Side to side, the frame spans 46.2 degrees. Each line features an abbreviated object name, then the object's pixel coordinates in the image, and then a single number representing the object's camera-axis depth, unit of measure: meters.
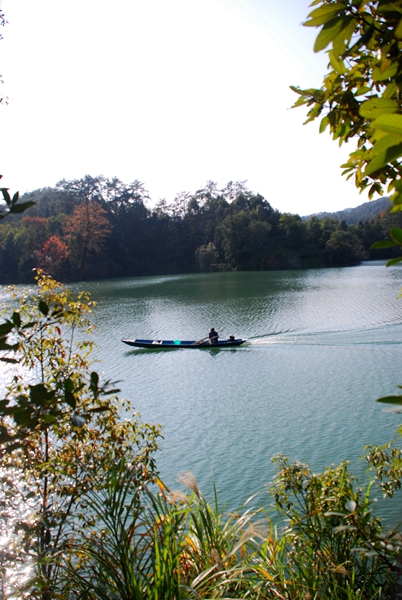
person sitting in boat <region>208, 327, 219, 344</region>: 17.44
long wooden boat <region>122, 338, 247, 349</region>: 17.50
